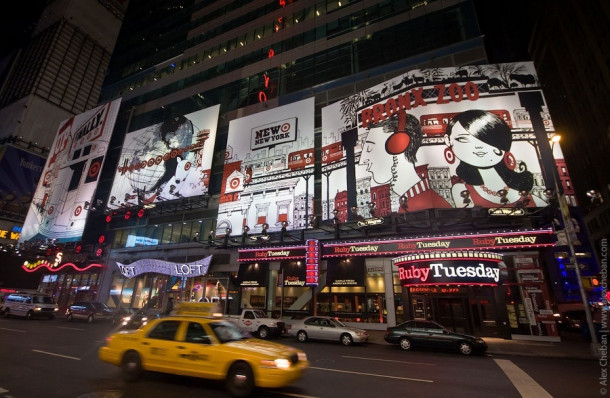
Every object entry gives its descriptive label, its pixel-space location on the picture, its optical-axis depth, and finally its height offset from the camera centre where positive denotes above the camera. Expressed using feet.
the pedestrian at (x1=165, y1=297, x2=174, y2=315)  90.15 -1.32
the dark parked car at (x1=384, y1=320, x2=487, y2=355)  42.45 -4.97
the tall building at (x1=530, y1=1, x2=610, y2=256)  176.76 +142.78
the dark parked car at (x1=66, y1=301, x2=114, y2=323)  80.28 -3.90
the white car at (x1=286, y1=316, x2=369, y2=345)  50.42 -4.98
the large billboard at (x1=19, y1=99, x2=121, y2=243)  116.67 +48.53
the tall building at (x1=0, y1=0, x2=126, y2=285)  163.94 +156.32
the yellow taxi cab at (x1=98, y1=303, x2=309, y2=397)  19.62 -3.78
